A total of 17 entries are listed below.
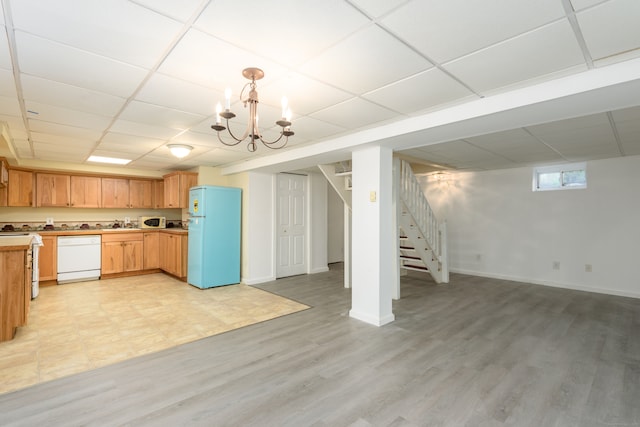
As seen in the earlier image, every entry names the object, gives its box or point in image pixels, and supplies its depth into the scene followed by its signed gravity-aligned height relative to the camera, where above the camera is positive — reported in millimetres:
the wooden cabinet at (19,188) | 5395 +478
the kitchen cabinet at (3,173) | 4650 +666
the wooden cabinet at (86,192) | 6059 +463
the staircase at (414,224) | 5332 -182
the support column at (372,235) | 3621 -265
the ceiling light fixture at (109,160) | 5465 +1023
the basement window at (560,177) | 5539 +720
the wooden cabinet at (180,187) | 6047 +565
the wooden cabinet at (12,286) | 3010 -747
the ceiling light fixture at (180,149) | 4348 +956
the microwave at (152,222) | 6786 -181
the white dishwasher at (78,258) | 5570 -840
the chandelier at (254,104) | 2018 +785
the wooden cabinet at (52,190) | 5719 +465
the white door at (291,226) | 6320 -252
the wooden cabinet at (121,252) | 5984 -791
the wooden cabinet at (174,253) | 5820 -801
